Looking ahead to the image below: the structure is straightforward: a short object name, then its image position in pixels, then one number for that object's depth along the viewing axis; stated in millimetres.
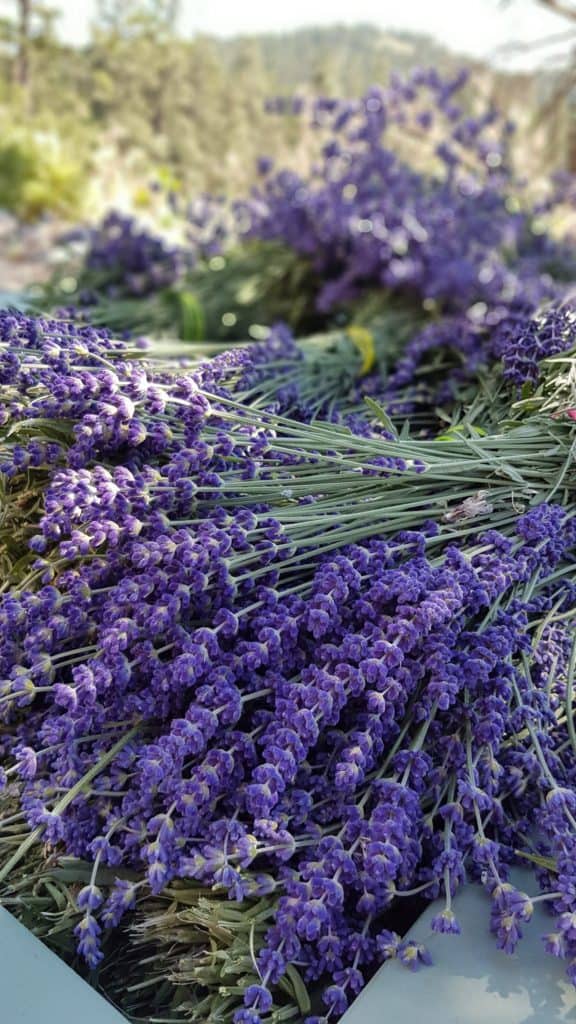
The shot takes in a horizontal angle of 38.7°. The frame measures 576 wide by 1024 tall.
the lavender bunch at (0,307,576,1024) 576
